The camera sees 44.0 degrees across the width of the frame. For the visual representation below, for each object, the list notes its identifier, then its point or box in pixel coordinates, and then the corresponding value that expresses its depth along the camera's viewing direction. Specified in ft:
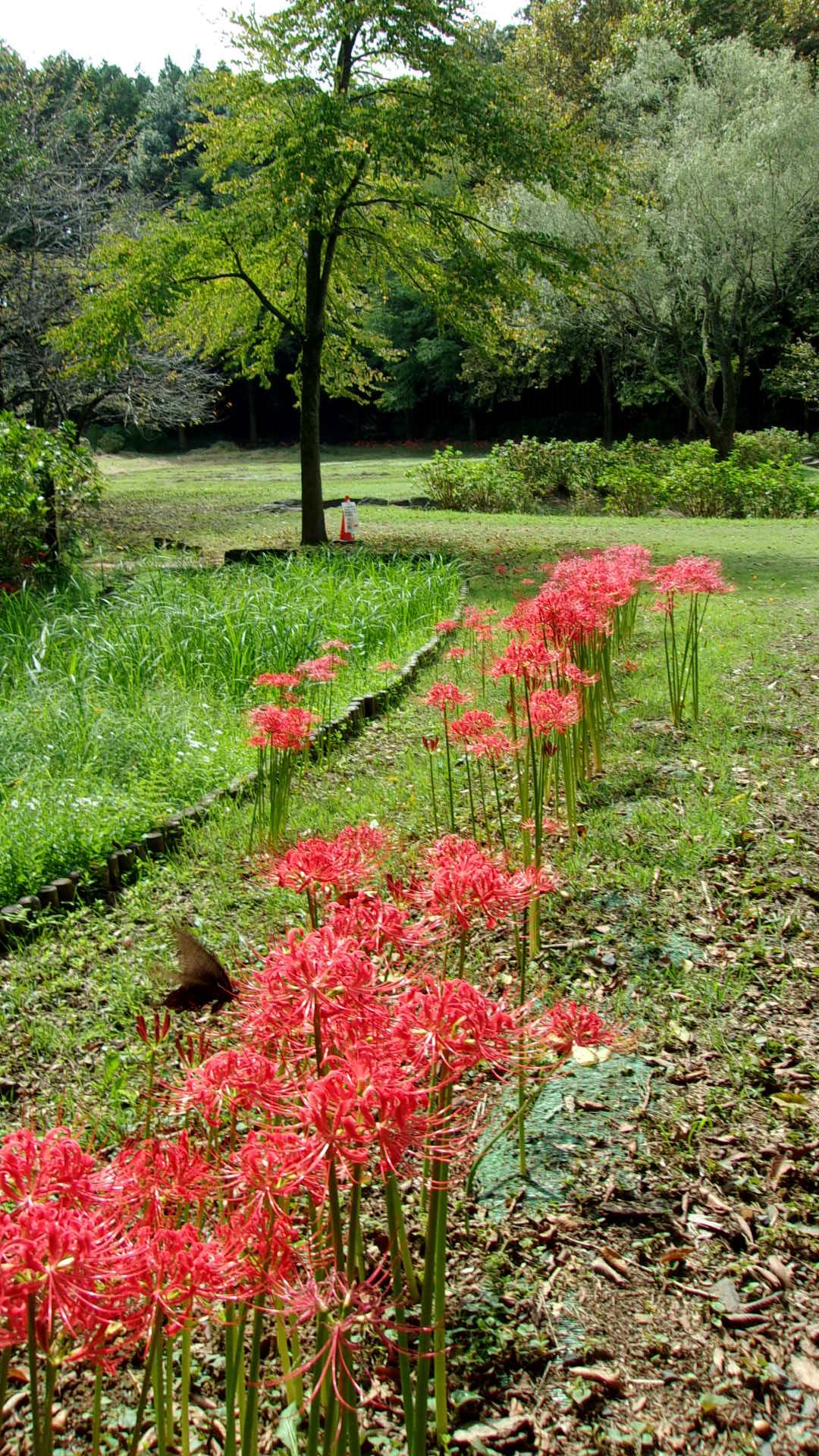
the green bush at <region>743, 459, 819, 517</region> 52.80
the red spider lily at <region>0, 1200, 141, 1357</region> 2.56
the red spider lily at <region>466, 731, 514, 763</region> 8.77
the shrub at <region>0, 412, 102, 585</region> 26.71
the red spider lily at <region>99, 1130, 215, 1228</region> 3.18
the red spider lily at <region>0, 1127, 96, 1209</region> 2.79
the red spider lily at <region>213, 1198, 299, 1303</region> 3.08
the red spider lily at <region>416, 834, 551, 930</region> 4.41
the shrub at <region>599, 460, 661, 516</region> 55.57
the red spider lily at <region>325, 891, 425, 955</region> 4.00
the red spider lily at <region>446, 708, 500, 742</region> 8.89
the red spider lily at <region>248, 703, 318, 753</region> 10.06
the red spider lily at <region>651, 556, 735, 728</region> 13.94
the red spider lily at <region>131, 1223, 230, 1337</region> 2.92
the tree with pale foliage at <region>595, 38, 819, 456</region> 60.18
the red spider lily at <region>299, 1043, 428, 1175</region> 2.91
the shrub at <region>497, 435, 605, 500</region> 62.34
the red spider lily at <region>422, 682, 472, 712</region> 9.64
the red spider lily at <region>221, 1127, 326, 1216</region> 3.06
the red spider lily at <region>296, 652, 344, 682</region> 12.37
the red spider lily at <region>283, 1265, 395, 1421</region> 2.97
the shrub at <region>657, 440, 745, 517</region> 53.57
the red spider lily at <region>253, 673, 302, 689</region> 11.14
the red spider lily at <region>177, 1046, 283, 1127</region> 3.58
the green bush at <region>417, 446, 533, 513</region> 59.72
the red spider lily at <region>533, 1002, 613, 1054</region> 4.56
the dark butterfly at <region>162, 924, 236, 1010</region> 6.97
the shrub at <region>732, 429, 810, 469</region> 61.82
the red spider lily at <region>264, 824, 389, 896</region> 4.47
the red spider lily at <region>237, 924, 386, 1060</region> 3.40
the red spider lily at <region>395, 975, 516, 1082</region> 3.49
